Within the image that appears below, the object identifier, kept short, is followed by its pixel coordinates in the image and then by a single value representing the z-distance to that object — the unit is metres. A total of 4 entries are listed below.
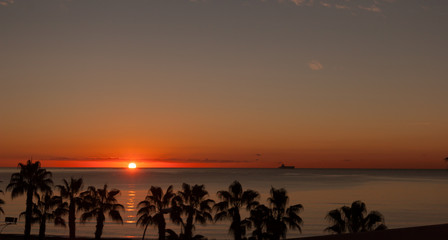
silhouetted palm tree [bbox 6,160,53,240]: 46.76
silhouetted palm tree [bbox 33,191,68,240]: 46.91
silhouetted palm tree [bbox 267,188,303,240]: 38.19
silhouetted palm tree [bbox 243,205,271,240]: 38.94
